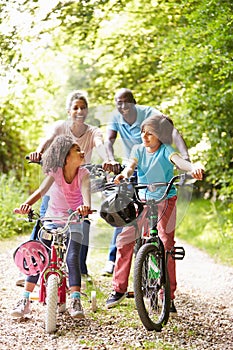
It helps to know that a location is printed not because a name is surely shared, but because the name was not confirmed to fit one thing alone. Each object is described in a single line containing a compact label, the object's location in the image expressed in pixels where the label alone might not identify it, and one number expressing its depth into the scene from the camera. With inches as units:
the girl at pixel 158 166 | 185.5
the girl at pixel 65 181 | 183.9
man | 219.6
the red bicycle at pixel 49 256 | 171.8
